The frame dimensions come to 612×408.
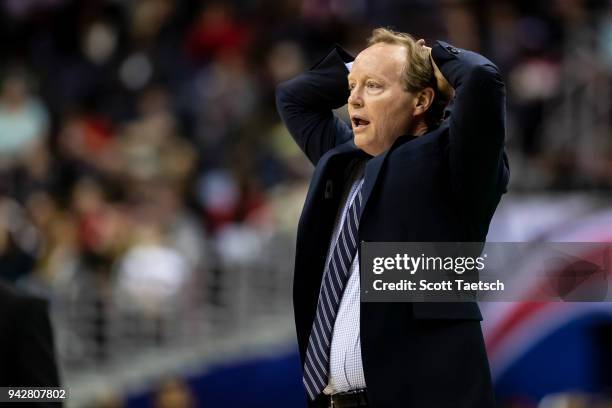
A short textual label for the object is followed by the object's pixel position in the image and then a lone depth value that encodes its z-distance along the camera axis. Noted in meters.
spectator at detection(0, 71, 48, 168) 23.47
